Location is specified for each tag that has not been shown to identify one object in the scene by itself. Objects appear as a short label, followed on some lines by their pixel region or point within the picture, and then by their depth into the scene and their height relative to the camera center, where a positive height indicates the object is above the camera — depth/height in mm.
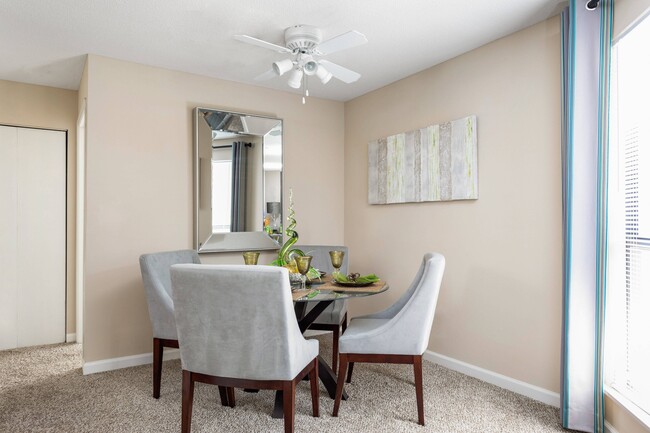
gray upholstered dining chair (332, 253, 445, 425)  2434 -694
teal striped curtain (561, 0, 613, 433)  2262 +2
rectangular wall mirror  3756 +301
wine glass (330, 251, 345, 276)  3010 -299
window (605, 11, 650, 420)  2084 -40
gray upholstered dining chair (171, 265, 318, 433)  1918 -512
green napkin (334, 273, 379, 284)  2709 -406
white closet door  3994 -219
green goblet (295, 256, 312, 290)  2658 -307
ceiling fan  2744 +992
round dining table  2357 -442
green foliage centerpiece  2760 -273
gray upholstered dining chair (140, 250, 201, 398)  2781 -636
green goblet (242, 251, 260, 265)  2811 -286
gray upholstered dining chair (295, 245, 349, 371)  3195 -719
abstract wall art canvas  3223 +422
